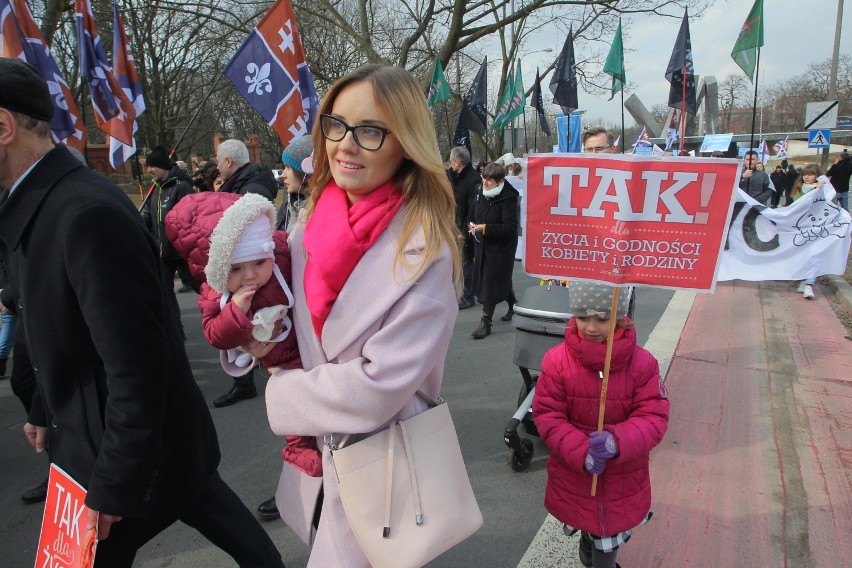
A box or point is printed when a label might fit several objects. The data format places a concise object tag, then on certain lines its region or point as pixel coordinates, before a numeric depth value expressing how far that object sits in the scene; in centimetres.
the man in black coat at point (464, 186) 725
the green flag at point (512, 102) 1272
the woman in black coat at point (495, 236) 616
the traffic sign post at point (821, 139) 1567
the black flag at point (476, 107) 1013
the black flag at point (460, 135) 1024
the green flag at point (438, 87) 1103
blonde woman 134
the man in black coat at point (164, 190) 571
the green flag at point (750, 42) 830
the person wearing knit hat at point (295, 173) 353
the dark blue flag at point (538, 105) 1563
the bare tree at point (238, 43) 1291
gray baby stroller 338
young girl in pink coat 220
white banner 767
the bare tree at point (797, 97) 5006
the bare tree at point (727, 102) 5606
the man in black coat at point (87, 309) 140
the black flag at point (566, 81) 970
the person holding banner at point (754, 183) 1090
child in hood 140
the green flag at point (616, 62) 955
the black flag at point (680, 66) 795
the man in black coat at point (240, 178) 449
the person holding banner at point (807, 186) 768
